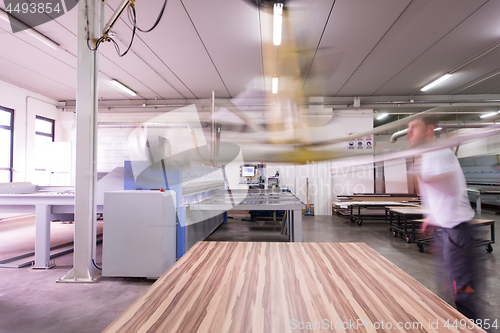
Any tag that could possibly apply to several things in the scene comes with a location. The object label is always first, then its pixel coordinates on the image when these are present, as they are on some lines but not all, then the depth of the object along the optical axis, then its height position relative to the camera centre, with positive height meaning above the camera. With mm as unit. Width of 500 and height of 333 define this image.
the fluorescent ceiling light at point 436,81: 5348 +2211
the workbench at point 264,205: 2998 -383
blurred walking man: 1426 -227
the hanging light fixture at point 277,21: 3100 +2198
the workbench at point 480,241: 3318 -1012
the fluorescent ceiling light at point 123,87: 5696 +2306
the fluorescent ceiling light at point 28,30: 3509 +2398
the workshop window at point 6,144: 5703 +875
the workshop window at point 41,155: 6348 +642
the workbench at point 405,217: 3860 -722
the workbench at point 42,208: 2854 -370
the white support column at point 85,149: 2568 +326
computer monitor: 6613 +111
